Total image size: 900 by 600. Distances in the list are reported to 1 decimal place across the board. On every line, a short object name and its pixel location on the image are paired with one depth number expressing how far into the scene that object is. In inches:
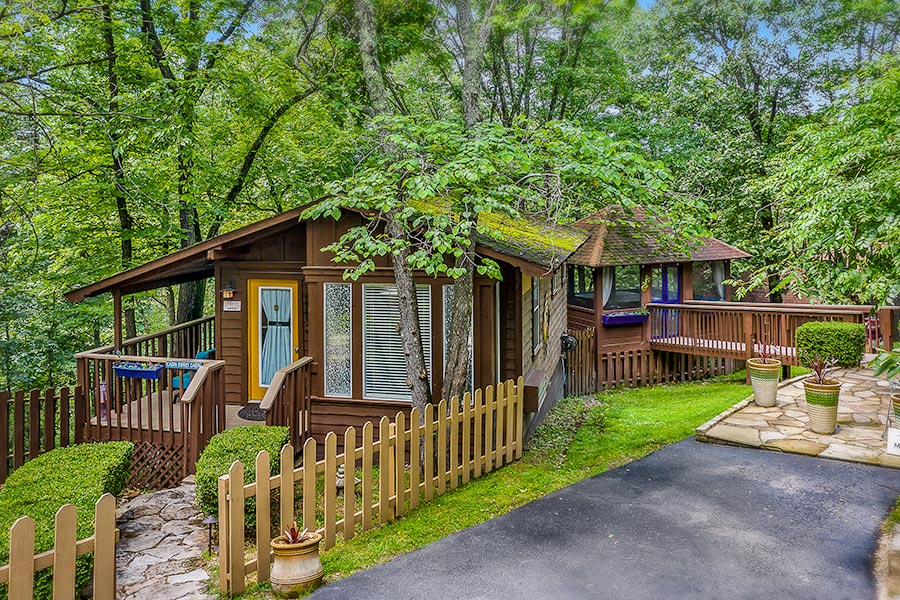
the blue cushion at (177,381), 397.4
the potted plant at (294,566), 165.0
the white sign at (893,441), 234.1
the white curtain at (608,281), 573.9
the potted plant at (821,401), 296.2
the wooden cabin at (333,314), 315.0
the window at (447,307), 317.4
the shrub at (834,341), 429.7
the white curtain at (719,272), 655.1
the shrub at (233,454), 218.2
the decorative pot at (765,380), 350.9
